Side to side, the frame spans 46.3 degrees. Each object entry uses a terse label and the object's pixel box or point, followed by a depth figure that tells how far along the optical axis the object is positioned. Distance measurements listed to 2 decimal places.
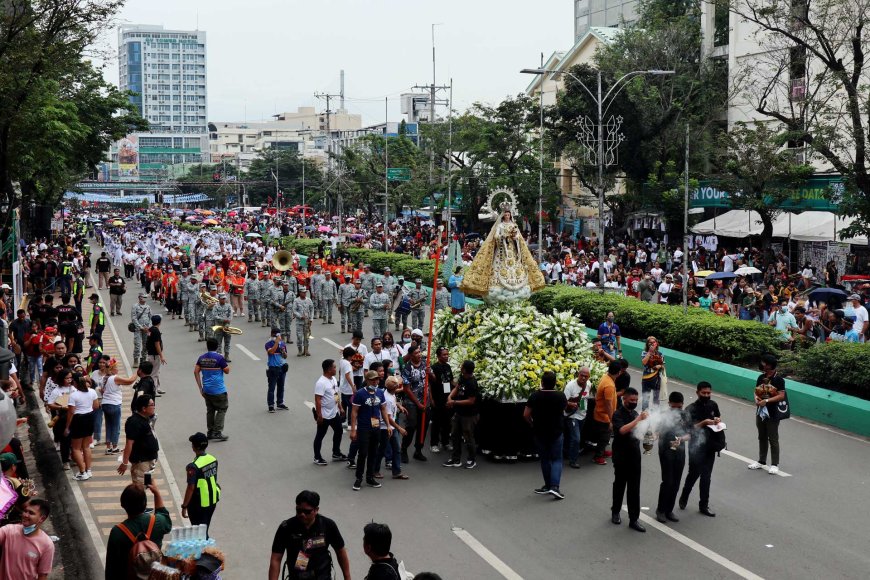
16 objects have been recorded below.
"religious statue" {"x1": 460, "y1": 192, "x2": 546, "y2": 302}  13.95
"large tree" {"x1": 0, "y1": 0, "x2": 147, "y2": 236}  21.39
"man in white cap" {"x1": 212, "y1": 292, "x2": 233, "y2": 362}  20.92
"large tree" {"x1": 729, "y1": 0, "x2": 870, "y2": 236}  19.97
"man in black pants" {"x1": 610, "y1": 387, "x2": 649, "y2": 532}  10.39
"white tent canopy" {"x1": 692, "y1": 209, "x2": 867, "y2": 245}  32.38
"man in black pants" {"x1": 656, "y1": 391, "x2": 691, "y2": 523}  10.58
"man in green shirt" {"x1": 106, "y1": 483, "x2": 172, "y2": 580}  7.08
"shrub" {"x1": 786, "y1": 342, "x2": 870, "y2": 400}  15.16
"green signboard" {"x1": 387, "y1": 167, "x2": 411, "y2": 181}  51.28
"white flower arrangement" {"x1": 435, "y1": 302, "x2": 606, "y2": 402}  12.91
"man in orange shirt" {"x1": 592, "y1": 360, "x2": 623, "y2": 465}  12.57
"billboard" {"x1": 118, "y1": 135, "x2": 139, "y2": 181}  168.38
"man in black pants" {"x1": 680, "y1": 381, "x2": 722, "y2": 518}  10.80
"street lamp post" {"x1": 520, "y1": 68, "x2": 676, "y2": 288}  25.86
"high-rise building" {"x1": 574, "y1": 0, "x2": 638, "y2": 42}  62.69
